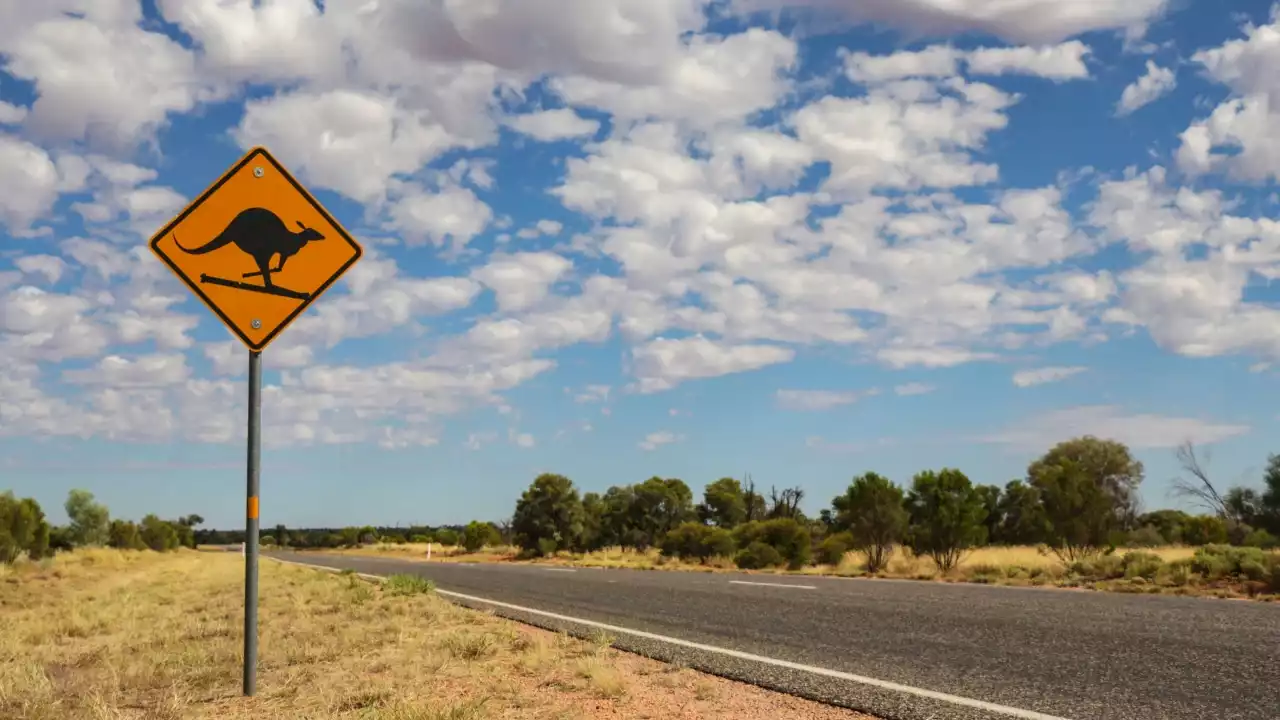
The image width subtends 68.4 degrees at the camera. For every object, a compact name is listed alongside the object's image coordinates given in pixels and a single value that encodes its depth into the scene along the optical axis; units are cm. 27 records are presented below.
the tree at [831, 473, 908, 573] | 2512
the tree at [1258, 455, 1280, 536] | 2886
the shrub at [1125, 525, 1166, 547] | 3641
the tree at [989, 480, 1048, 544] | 3991
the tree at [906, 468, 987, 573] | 2411
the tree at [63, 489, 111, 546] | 7256
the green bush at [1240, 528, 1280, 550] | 2969
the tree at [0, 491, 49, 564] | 4369
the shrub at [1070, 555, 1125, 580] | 1667
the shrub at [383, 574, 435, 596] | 1411
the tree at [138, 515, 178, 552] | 9188
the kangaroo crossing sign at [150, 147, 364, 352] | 619
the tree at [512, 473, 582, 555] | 5241
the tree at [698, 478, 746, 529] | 5741
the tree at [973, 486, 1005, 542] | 4475
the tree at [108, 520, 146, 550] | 8078
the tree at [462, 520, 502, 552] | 6825
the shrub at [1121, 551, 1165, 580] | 1609
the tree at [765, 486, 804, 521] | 6094
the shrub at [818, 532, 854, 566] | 2791
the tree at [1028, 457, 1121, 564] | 2473
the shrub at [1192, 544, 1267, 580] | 1443
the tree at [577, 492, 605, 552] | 5350
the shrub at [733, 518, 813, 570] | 3020
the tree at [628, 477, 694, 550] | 5350
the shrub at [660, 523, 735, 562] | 3484
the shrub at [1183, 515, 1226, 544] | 4191
